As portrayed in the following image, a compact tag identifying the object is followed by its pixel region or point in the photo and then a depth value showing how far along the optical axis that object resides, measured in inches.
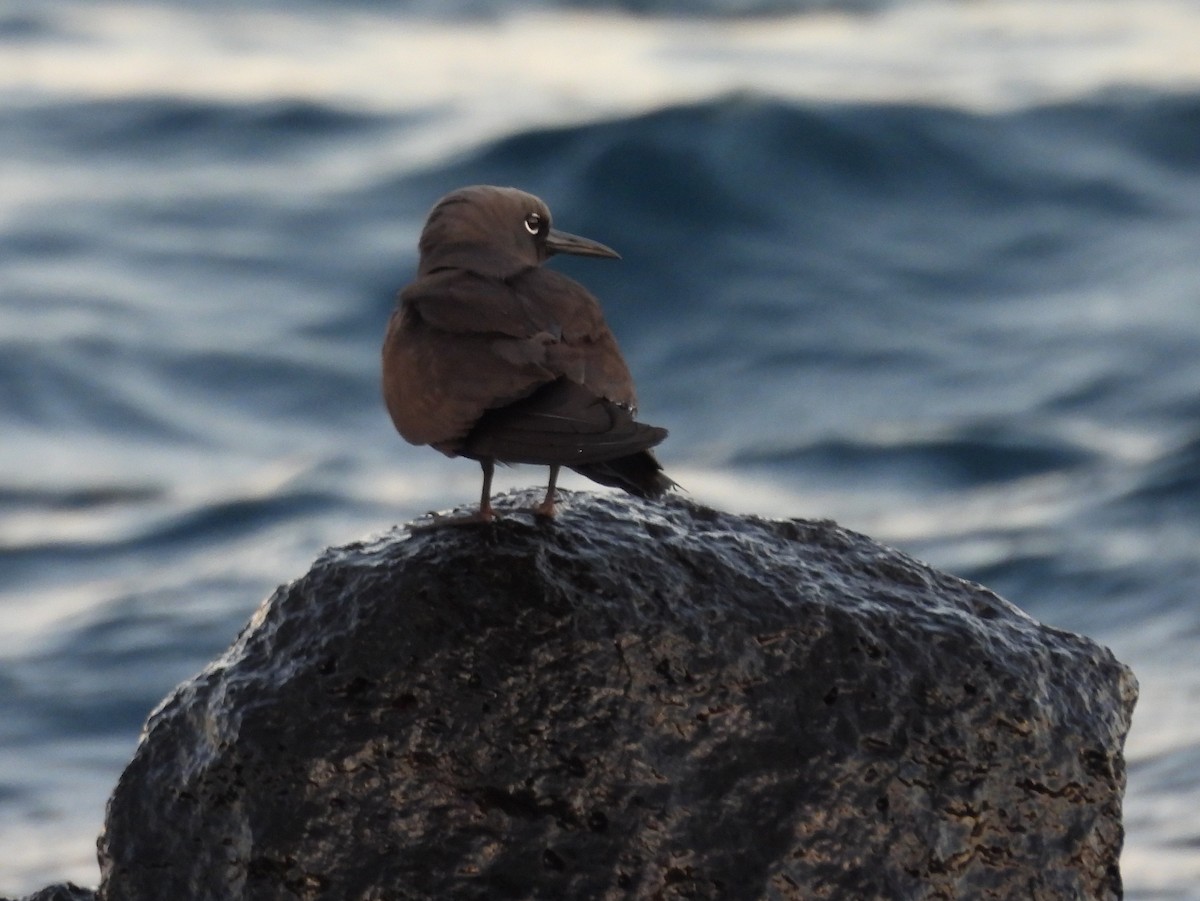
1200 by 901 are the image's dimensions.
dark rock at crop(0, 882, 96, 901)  454.9
